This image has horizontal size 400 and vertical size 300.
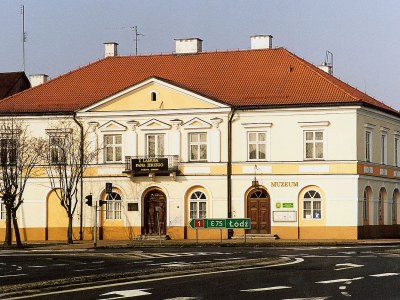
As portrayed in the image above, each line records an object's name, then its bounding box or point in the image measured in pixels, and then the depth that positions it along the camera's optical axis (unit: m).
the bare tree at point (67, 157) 58.69
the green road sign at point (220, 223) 52.75
